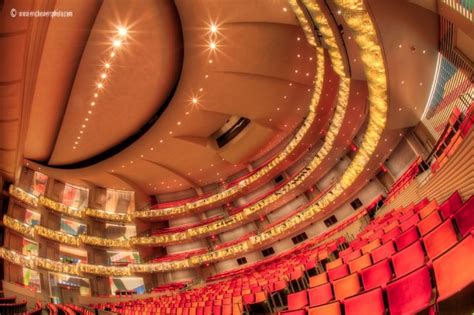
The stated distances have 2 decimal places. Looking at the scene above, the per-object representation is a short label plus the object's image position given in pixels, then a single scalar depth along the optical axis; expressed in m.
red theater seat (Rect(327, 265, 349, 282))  3.45
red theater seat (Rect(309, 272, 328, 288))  3.58
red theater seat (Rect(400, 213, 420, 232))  3.75
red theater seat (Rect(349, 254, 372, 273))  3.22
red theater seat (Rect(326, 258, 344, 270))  4.08
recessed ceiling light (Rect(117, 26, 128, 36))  8.99
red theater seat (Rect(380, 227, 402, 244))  3.72
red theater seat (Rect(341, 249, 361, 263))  3.96
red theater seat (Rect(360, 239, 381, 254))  3.78
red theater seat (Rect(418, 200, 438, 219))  3.73
